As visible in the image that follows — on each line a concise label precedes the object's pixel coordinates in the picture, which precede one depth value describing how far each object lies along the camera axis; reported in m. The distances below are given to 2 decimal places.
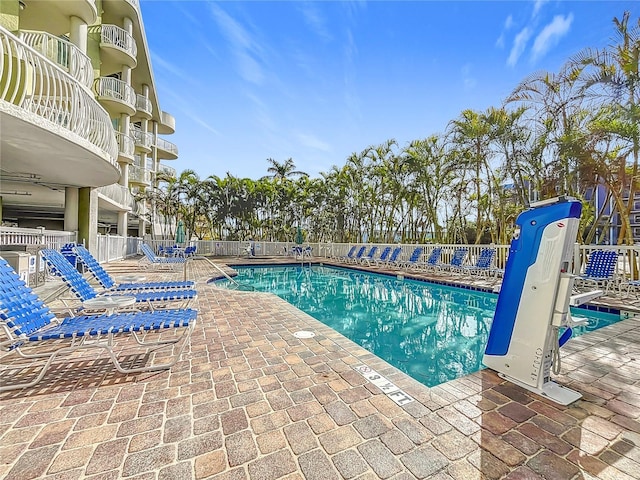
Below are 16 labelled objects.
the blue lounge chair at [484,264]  9.45
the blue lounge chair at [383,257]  13.30
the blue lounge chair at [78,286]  3.49
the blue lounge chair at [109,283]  4.79
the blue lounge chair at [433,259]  10.98
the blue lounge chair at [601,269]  6.77
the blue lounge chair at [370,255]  14.42
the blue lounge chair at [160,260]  10.66
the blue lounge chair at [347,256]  16.02
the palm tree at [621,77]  6.80
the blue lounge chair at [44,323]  2.38
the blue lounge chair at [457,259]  10.18
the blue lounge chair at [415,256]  12.02
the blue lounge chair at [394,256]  12.95
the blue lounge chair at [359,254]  15.28
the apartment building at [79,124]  5.11
